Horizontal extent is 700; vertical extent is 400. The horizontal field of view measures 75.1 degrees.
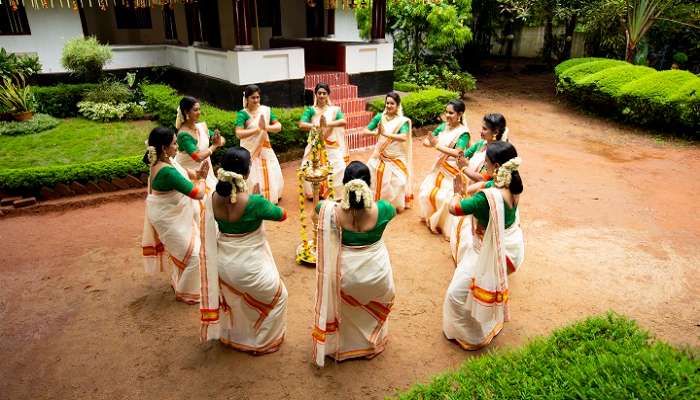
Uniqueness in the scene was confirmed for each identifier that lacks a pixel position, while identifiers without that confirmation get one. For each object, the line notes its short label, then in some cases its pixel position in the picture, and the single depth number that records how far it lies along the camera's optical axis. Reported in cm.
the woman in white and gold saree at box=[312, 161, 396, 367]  328
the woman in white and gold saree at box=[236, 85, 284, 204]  630
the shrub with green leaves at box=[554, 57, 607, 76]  1390
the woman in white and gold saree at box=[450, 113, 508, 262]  432
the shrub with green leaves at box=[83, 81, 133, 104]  1116
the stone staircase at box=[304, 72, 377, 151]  962
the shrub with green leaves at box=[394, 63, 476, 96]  1398
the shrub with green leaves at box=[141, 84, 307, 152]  816
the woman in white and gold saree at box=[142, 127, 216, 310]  396
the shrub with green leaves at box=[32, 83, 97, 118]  1079
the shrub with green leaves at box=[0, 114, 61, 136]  922
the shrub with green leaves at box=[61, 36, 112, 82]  1093
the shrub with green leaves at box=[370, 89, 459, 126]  1037
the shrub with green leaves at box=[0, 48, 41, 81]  1034
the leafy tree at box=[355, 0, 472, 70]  1329
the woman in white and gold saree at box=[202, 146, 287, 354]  335
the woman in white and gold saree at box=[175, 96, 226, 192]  504
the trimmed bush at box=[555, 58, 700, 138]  986
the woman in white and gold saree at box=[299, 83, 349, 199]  655
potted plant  955
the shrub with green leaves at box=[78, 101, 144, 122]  1066
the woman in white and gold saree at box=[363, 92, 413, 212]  628
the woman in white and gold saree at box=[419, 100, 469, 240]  557
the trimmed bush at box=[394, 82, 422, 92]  1235
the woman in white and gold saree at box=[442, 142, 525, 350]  352
